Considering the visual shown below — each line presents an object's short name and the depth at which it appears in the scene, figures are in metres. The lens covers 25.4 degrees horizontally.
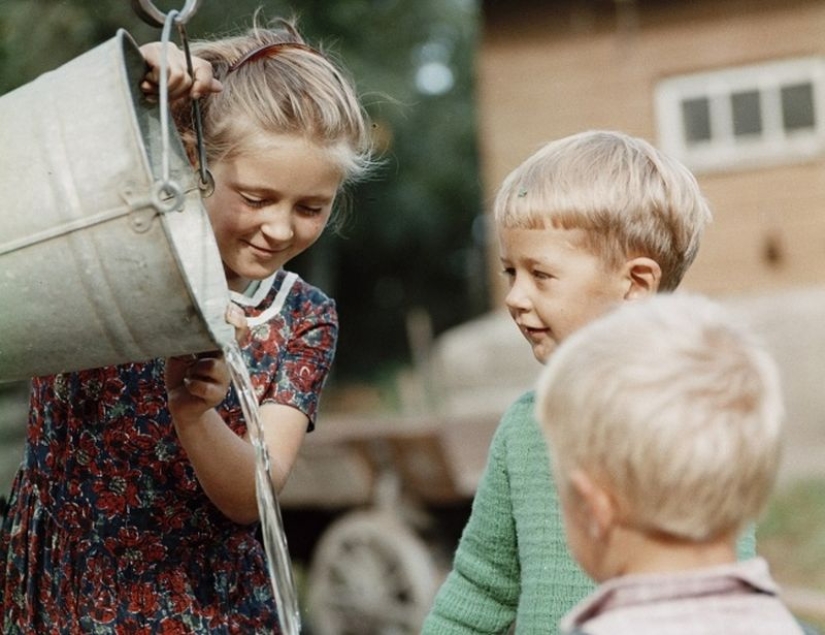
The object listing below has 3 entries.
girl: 1.48
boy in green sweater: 1.47
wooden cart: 6.59
